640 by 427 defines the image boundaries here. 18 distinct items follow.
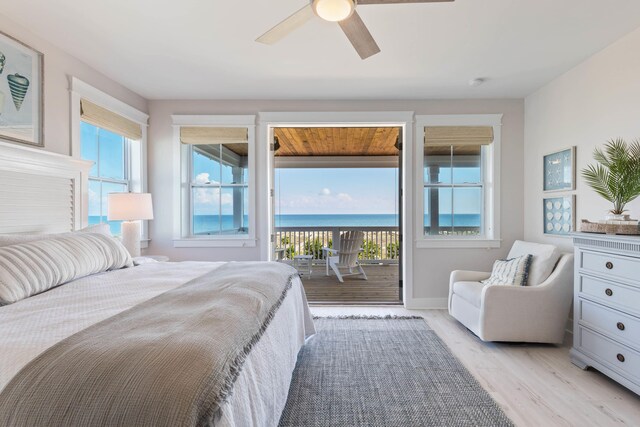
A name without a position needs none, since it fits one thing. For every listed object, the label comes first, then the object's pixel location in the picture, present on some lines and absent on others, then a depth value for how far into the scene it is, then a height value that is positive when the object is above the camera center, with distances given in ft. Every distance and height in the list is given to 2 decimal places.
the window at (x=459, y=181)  12.17 +1.26
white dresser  6.28 -2.04
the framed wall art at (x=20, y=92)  7.08 +2.83
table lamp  9.48 +0.03
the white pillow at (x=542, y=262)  9.13 -1.46
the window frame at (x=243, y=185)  12.18 +1.09
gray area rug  5.82 -3.73
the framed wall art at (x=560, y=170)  9.61 +1.36
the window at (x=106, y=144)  9.16 +2.30
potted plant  6.93 +0.83
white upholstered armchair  8.71 -2.68
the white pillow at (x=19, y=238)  5.88 -0.49
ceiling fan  5.14 +3.46
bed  2.54 -1.35
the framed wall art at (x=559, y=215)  9.73 -0.08
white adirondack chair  17.78 -2.28
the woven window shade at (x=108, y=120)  9.32 +2.97
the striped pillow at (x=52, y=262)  4.92 -0.88
